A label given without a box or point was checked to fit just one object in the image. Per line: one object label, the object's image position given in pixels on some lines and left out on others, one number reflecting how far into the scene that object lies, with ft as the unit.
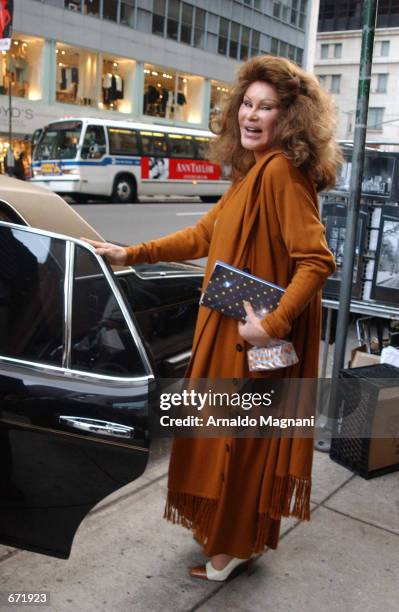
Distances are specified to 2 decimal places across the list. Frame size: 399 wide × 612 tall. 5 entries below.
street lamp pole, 10.73
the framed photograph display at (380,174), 13.94
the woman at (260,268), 6.92
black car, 6.53
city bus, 66.33
